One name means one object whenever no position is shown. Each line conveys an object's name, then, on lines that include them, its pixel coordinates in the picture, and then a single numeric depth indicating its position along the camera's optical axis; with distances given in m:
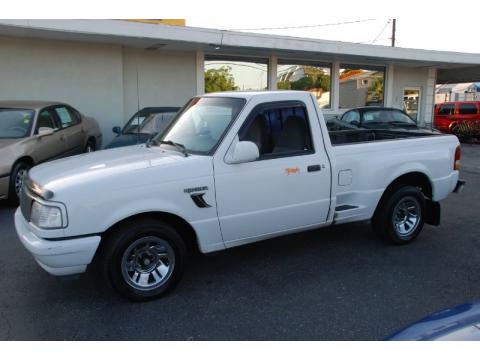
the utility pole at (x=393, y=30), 32.69
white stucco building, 11.11
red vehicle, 19.16
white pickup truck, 3.49
